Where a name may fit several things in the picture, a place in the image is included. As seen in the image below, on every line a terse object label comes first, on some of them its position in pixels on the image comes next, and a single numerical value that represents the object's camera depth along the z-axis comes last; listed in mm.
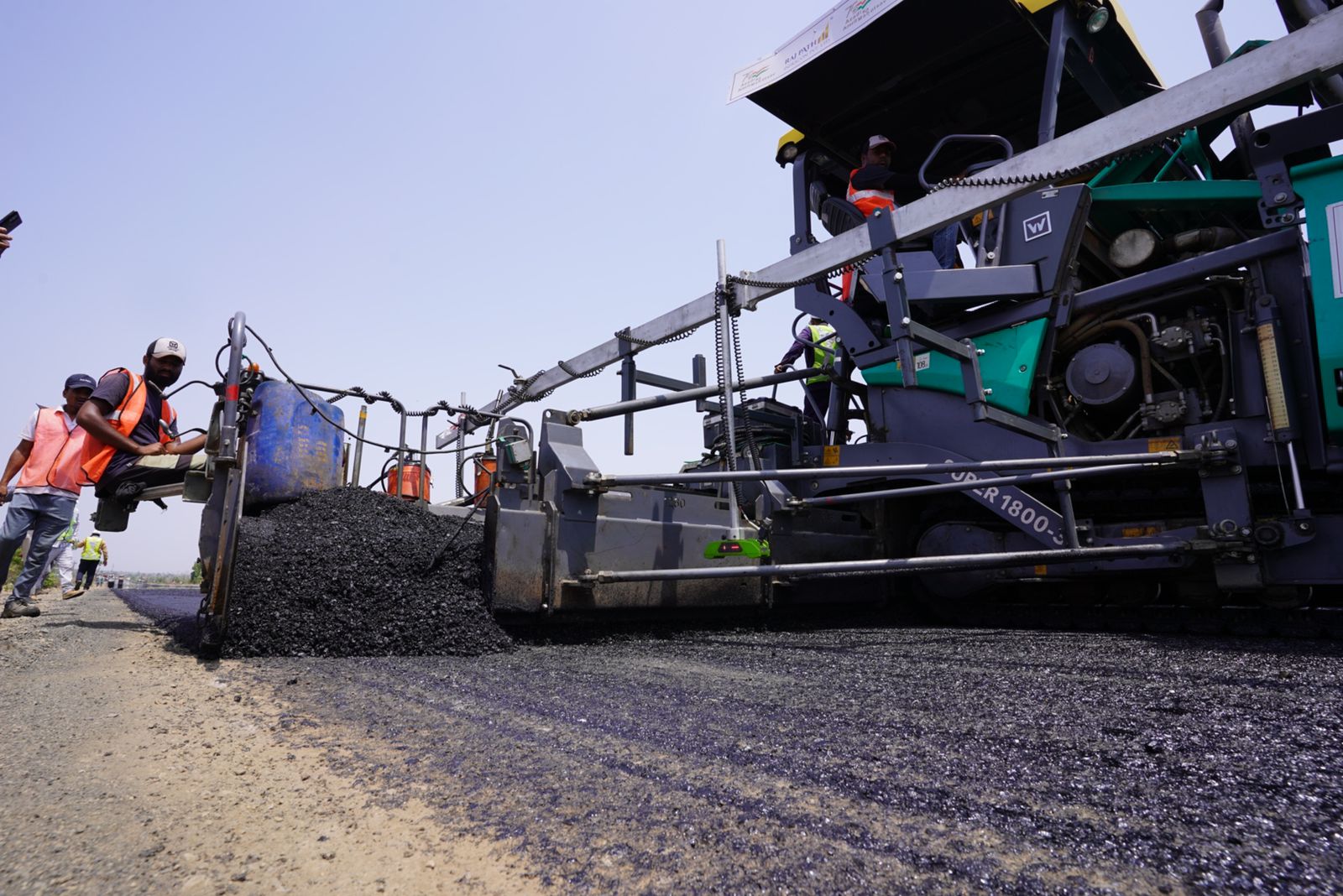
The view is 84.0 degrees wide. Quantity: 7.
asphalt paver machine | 3225
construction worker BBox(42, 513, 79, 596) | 8414
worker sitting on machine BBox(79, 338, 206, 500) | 4176
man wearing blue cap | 4438
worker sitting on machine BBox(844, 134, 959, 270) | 4590
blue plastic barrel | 3906
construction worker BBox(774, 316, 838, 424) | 5223
